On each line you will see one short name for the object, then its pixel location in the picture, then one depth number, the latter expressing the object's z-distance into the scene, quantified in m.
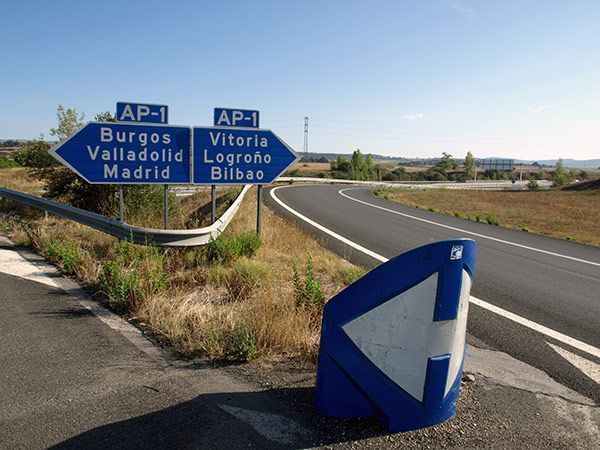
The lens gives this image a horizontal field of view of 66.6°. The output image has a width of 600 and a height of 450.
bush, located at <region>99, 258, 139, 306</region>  4.71
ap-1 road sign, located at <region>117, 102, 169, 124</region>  7.31
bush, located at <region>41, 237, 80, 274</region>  6.00
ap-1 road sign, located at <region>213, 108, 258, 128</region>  7.39
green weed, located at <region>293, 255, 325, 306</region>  4.62
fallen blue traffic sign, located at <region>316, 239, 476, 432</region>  2.57
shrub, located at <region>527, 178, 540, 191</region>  59.30
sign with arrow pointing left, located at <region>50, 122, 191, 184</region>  6.39
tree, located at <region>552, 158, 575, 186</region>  74.50
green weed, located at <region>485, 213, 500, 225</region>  16.13
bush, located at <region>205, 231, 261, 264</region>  6.43
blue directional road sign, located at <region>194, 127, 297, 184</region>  7.18
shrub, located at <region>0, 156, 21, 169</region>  47.06
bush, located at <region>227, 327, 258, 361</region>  3.56
